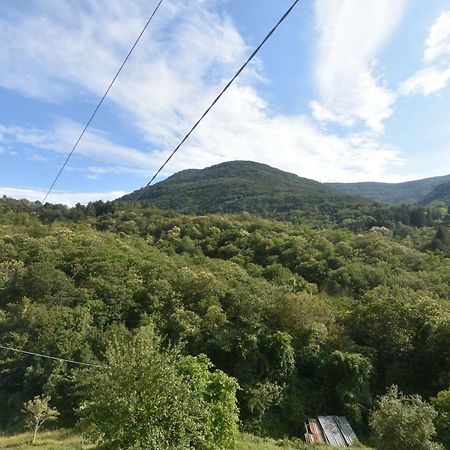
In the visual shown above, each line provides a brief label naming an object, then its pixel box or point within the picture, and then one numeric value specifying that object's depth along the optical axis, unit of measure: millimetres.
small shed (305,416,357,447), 19266
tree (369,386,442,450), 12516
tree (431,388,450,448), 16891
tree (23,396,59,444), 18569
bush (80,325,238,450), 11141
